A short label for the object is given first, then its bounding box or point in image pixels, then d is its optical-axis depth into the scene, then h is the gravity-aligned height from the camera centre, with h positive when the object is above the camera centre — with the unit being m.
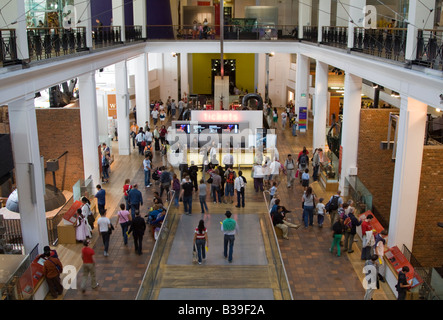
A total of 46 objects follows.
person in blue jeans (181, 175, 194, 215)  12.37 -4.14
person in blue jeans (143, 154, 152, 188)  15.03 -4.19
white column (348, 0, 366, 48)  13.65 +0.48
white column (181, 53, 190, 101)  33.16 -2.83
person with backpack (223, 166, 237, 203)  13.40 -4.07
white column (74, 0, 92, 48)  13.80 +0.46
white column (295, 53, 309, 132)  23.38 -2.33
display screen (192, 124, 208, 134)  18.80 -3.64
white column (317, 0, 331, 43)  18.55 +0.62
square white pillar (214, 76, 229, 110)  23.00 -2.88
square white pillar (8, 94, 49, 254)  9.25 -2.62
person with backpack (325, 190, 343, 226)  11.66 -4.06
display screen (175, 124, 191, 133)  18.69 -3.63
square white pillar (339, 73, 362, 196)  14.47 -2.76
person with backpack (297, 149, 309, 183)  15.61 -4.08
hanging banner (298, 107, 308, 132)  23.80 -4.15
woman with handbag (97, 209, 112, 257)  10.23 -4.05
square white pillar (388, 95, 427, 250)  9.55 -2.74
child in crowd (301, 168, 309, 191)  14.45 -4.29
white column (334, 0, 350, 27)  21.12 +0.80
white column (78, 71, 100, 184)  14.26 -2.41
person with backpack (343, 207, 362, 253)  10.56 -4.22
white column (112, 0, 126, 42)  19.35 +0.69
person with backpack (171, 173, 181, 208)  12.97 -4.11
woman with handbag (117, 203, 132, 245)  10.87 -4.12
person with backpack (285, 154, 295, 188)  14.94 -4.24
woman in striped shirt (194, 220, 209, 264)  9.64 -4.08
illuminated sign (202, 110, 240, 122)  18.80 -3.19
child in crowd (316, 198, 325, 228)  11.94 -4.41
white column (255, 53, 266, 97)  32.59 -2.63
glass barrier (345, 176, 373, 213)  12.18 -4.23
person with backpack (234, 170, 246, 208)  12.88 -4.03
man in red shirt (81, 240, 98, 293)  8.81 -4.25
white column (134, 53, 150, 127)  22.70 -2.52
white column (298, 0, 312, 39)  22.64 +0.84
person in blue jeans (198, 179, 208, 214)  12.60 -4.20
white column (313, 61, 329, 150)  19.33 -2.88
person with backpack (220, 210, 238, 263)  9.72 -4.08
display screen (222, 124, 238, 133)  18.58 -3.60
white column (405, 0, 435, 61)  9.02 +0.25
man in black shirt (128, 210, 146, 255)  10.34 -4.20
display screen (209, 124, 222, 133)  18.70 -3.66
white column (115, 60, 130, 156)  19.30 -2.91
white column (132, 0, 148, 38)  23.17 +0.86
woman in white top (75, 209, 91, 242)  11.27 -4.51
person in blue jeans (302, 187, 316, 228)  11.95 -4.26
